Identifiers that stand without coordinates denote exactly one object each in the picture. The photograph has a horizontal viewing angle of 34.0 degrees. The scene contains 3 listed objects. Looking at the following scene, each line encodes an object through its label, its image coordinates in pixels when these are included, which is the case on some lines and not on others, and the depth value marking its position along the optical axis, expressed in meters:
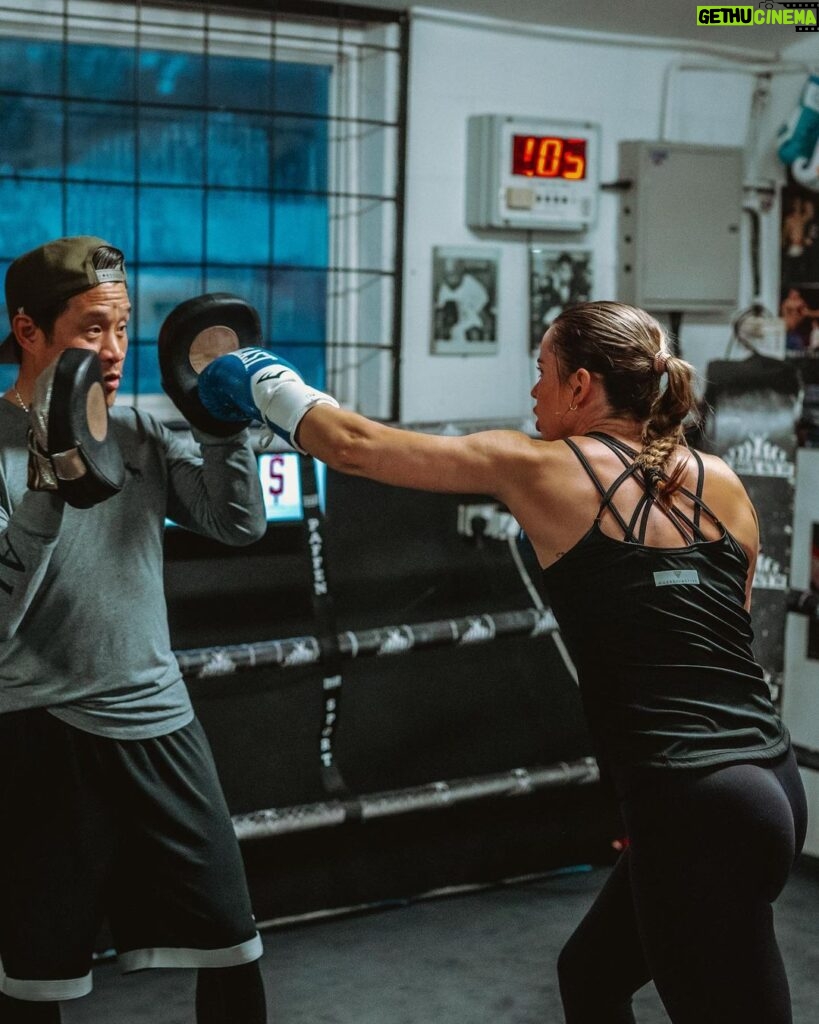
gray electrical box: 3.75
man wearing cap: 1.97
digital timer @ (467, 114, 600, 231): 3.50
